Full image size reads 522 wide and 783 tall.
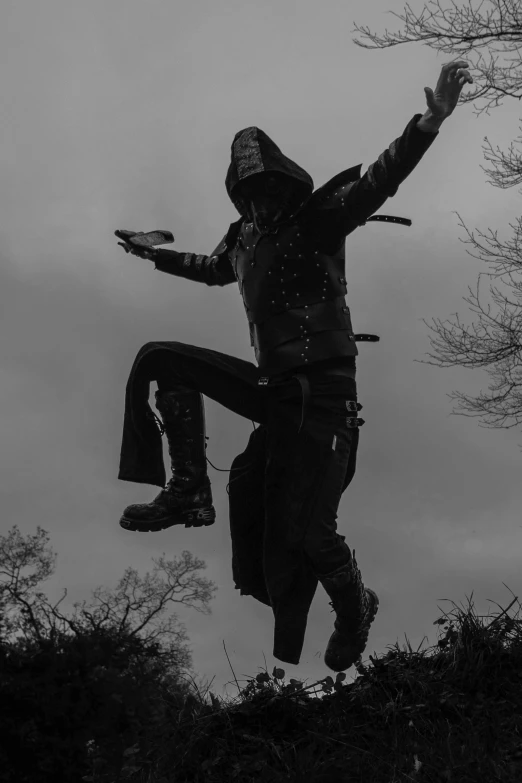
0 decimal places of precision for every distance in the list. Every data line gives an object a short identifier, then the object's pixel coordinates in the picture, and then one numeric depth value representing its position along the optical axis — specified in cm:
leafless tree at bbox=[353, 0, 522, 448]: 922
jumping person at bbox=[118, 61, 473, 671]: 601
